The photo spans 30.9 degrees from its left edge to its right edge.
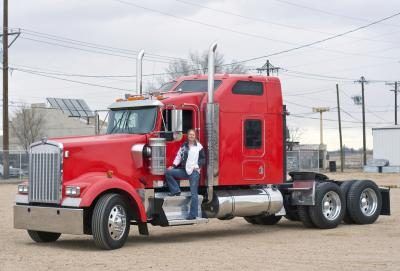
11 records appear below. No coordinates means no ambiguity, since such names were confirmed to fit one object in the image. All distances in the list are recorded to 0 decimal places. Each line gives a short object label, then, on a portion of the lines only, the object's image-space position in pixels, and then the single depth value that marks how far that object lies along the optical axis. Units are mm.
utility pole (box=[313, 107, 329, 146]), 91769
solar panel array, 83312
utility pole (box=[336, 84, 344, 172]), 72338
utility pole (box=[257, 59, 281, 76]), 63756
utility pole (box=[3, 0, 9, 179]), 43600
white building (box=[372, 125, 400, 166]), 59062
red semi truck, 12555
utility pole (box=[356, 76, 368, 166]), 70675
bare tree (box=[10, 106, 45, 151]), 84562
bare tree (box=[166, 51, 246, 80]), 57688
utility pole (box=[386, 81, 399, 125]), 89088
